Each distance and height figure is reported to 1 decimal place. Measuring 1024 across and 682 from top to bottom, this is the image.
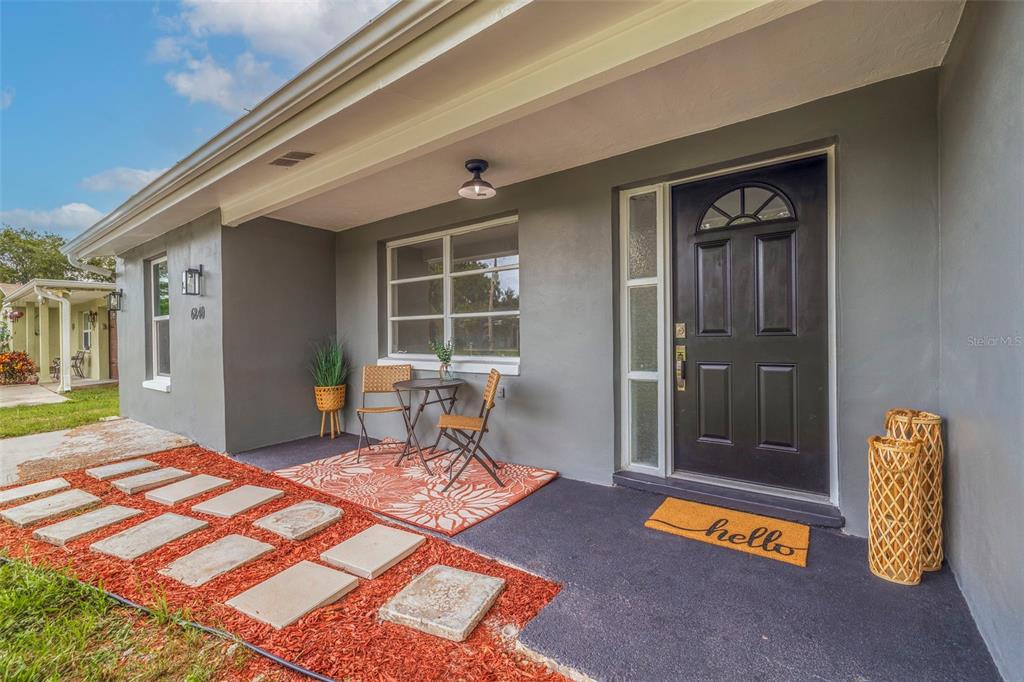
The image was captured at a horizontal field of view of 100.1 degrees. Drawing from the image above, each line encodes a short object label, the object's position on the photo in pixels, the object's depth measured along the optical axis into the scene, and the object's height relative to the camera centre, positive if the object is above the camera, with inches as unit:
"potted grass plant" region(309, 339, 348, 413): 189.2 -16.2
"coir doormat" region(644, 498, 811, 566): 89.0 -44.3
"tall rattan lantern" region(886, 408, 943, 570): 78.0 -28.6
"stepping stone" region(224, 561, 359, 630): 69.6 -44.2
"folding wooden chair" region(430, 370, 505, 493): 128.1 -25.7
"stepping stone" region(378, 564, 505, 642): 65.1 -43.5
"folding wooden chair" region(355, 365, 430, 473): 164.7 -15.2
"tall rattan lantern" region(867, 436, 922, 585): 74.8 -31.2
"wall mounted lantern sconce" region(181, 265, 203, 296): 176.2 +24.8
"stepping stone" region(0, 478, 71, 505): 123.1 -43.8
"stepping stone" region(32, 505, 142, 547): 98.4 -44.3
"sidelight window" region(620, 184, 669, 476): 124.0 +2.3
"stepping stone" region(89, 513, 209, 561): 91.7 -44.4
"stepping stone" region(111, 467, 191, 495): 129.5 -43.8
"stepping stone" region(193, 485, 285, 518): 112.0 -44.1
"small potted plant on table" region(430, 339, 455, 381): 160.7 -6.4
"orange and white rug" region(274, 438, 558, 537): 108.3 -44.2
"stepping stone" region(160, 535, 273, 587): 82.2 -44.5
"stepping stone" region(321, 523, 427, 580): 83.0 -43.8
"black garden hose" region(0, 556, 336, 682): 57.2 -44.6
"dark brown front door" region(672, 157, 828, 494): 104.0 +2.5
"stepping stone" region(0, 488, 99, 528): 108.9 -44.0
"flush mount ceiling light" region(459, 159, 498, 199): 120.6 +43.0
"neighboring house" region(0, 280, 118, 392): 400.3 +11.3
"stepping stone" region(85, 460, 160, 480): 142.1 -43.6
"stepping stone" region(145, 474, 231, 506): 121.5 -44.2
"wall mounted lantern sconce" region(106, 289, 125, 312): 251.4 +25.1
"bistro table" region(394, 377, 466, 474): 141.8 -19.1
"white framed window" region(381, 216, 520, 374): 156.6 +17.3
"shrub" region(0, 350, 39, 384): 401.1 -23.2
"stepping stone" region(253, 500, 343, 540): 99.1 -44.0
